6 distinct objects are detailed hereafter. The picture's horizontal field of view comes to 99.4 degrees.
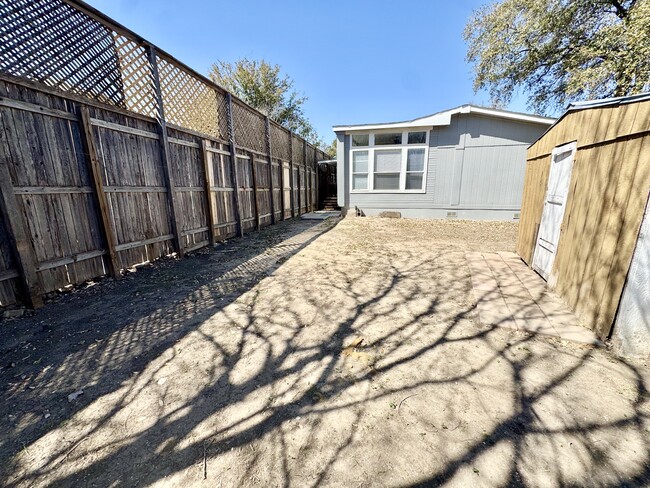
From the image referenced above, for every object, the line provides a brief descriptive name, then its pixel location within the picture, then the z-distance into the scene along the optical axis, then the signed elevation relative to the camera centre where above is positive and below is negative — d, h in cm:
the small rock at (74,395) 175 -131
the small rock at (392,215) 1041 -120
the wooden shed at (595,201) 208 -20
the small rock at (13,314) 272 -122
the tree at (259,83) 1842 +679
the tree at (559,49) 800 +439
